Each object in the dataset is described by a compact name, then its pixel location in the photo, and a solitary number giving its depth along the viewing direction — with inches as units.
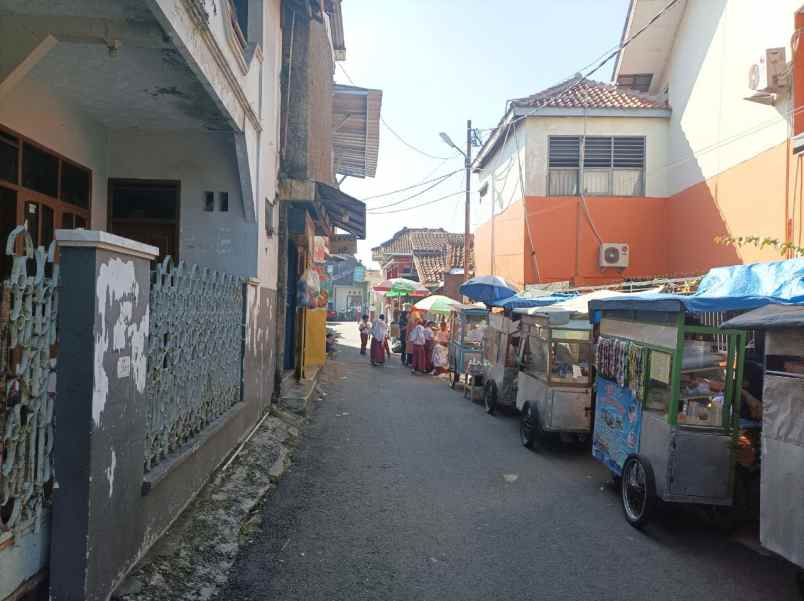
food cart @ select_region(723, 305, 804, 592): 166.6
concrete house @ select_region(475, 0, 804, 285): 543.8
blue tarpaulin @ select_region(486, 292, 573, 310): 455.8
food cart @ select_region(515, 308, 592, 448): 342.0
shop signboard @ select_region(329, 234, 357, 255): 837.4
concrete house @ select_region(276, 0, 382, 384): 422.3
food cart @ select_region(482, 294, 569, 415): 468.4
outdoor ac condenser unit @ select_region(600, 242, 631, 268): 660.1
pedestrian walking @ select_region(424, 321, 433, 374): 763.4
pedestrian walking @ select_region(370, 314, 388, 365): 811.4
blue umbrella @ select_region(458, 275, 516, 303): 549.5
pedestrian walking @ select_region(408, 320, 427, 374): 759.7
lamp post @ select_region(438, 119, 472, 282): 908.0
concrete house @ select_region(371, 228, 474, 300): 1118.6
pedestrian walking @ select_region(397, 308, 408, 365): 883.6
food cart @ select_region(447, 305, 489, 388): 641.0
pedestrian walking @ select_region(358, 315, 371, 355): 950.4
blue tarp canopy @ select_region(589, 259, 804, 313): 228.8
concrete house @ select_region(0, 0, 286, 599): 123.9
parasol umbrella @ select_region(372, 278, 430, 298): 962.7
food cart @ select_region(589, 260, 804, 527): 222.8
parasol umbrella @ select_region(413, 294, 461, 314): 750.9
